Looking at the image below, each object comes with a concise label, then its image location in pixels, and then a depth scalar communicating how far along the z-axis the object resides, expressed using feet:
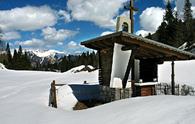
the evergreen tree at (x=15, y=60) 195.36
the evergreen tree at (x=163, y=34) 138.00
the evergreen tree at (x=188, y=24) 149.67
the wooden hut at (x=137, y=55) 29.16
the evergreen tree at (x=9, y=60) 198.15
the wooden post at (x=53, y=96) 31.12
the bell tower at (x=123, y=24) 32.06
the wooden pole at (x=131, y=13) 33.58
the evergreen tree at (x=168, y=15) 142.34
